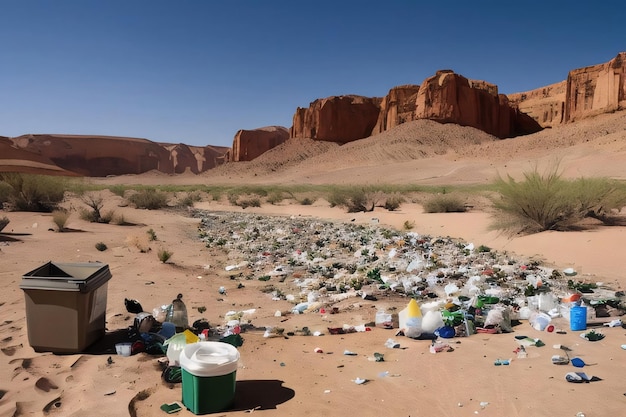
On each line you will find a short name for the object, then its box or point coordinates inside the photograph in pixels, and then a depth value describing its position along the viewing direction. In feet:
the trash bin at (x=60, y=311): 14.94
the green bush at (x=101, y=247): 36.50
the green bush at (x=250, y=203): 106.32
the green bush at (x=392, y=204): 80.33
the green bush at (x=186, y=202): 107.34
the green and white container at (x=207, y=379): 11.37
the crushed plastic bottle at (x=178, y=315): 17.61
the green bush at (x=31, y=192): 60.95
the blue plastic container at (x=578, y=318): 17.19
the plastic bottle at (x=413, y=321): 17.21
